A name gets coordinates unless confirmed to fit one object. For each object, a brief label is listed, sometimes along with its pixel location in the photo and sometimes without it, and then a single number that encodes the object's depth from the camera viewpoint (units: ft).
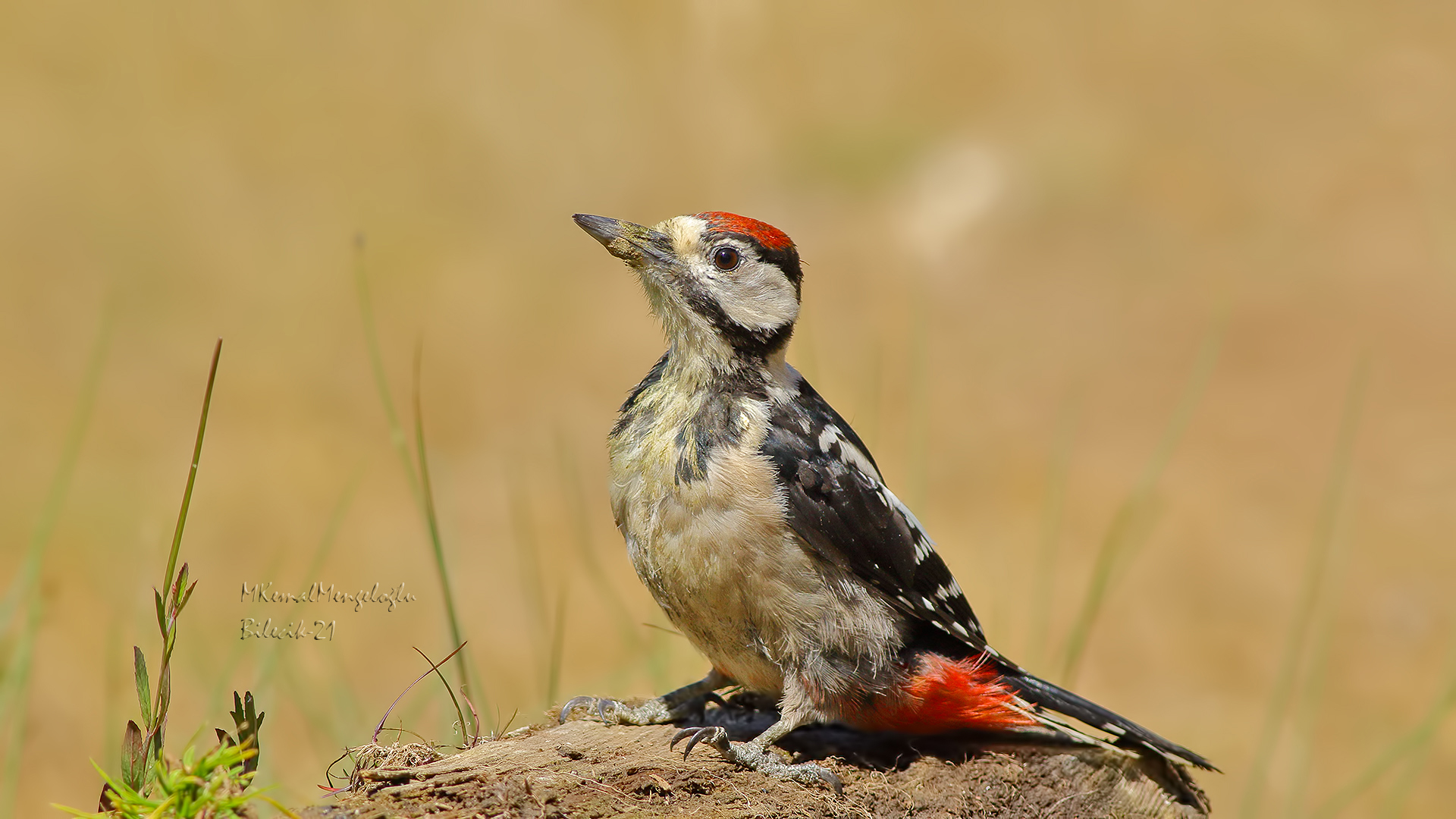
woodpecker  21.26
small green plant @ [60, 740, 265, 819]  13.58
